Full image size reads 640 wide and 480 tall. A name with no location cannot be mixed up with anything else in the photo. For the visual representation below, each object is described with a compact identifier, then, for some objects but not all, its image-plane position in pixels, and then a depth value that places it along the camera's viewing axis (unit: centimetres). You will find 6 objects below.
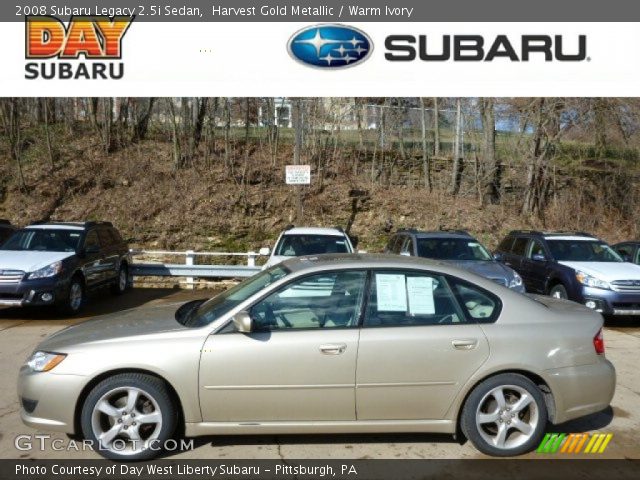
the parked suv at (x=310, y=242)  1062
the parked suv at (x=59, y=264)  931
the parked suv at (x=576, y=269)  985
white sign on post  1408
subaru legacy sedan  423
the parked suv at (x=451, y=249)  1032
